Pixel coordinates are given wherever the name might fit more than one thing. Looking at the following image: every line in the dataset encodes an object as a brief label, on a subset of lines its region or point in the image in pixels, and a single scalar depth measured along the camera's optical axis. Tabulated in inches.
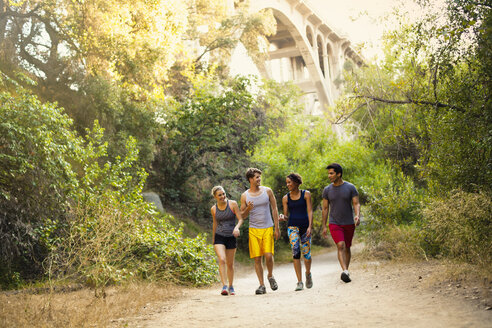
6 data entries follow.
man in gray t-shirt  304.7
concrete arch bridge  1476.5
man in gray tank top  286.0
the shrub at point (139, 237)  342.0
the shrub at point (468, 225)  253.4
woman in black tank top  292.2
